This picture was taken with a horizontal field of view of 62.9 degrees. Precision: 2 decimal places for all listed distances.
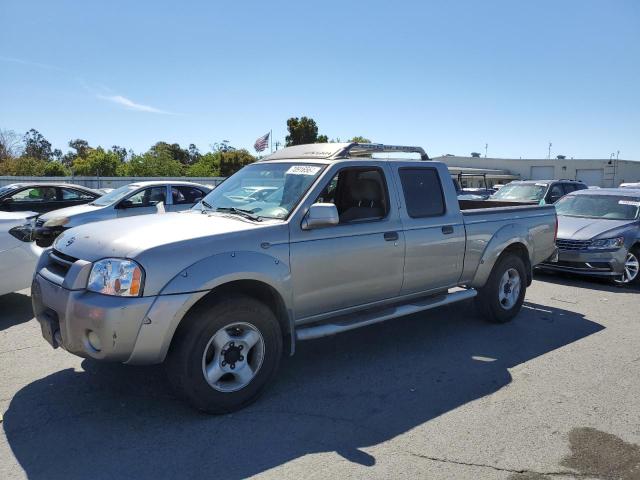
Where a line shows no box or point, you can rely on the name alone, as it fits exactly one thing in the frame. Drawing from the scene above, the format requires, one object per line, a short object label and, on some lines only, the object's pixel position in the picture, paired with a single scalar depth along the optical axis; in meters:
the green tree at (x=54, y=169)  50.31
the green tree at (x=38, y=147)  88.19
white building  64.38
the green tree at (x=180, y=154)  90.88
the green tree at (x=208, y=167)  60.25
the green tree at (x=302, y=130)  57.97
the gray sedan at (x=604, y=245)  8.70
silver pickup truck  3.53
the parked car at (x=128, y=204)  10.02
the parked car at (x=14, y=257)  6.10
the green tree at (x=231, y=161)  62.16
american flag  38.03
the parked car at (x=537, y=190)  14.57
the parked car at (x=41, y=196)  12.80
